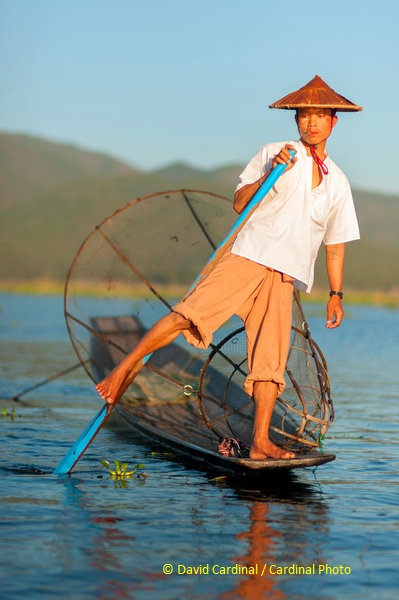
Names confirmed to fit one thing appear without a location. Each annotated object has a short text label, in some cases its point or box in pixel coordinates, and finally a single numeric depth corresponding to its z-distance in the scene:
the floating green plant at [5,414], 18.28
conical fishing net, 14.68
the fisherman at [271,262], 11.58
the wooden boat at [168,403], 14.01
